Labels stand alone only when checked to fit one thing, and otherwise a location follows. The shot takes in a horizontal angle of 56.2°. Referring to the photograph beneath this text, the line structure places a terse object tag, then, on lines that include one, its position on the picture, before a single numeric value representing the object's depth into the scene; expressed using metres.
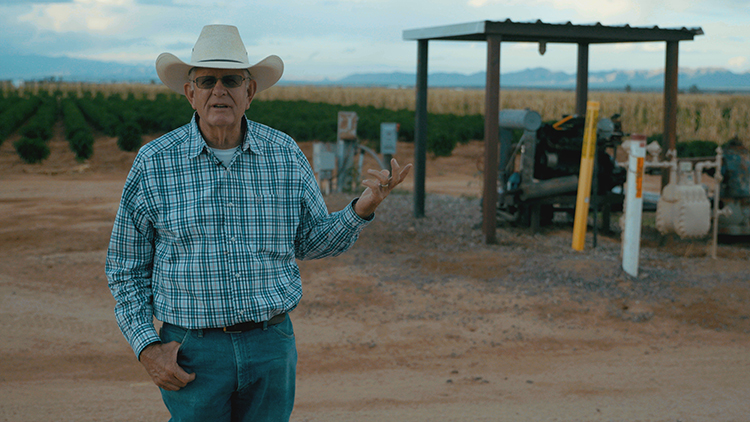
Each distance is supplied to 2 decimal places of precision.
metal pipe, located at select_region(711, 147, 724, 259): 7.40
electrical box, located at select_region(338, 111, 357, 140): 11.45
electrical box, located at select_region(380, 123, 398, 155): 11.25
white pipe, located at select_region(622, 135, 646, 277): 6.52
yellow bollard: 7.31
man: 2.22
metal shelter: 8.35
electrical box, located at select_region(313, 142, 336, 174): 11.10
